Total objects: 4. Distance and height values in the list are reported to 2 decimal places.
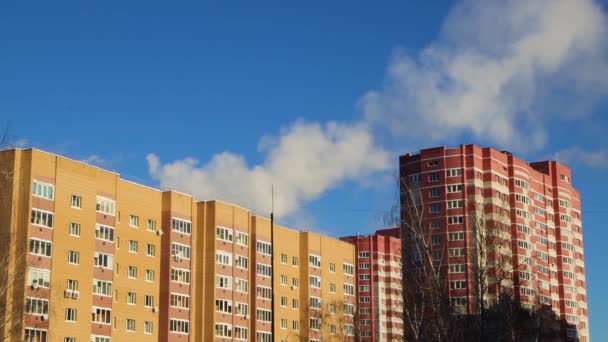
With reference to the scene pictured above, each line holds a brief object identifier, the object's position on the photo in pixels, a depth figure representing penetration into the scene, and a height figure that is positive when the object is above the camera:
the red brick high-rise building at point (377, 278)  165.62 +20.98
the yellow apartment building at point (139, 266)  79.81 +13.32
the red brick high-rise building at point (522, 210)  123.50 +26.94
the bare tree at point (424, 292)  64.85 +7.82
